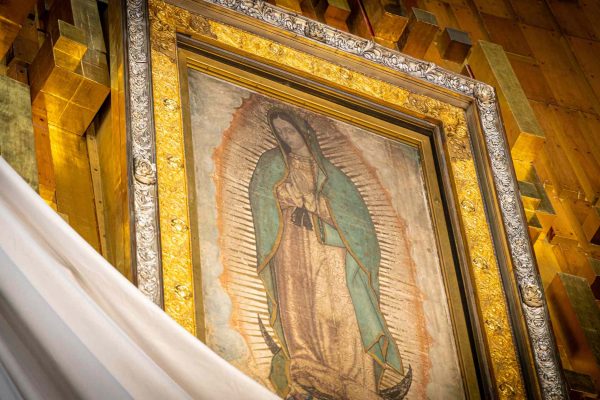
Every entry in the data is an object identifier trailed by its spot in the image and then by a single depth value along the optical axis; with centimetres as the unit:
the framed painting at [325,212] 359
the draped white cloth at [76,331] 266
